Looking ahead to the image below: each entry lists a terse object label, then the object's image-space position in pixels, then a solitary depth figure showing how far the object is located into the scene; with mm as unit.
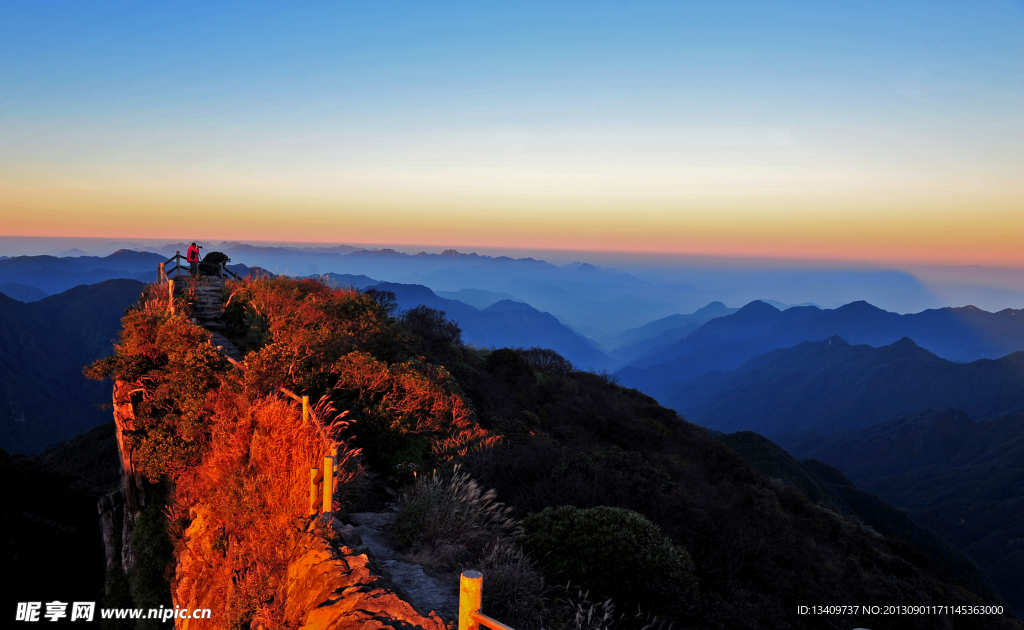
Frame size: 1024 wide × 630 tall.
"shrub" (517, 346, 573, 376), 30547
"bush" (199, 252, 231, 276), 25077
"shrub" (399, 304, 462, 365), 20234
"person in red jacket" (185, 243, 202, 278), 22219
